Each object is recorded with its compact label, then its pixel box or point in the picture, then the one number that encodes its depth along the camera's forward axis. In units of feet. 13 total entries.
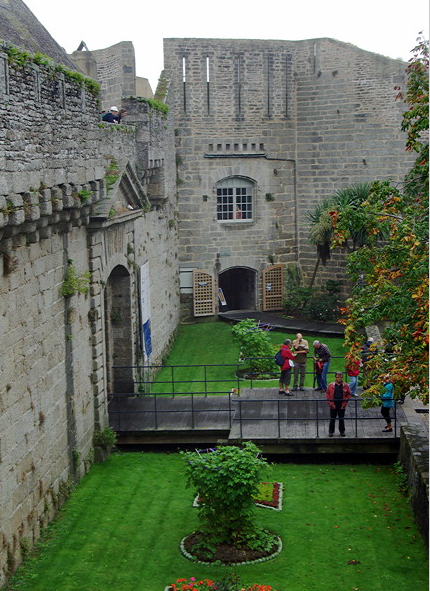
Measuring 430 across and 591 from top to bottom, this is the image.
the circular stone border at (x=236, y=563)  43.78
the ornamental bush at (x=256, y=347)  79.71
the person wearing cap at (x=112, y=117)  72.29
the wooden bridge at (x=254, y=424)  58.65
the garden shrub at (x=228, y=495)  44.55
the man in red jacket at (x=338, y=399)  58.49
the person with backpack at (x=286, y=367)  67.91
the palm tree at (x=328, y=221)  97.86
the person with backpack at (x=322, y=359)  68.18
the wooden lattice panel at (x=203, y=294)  104.47
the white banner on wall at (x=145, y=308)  74.93
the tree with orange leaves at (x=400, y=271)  41.75
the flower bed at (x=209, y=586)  38.40
